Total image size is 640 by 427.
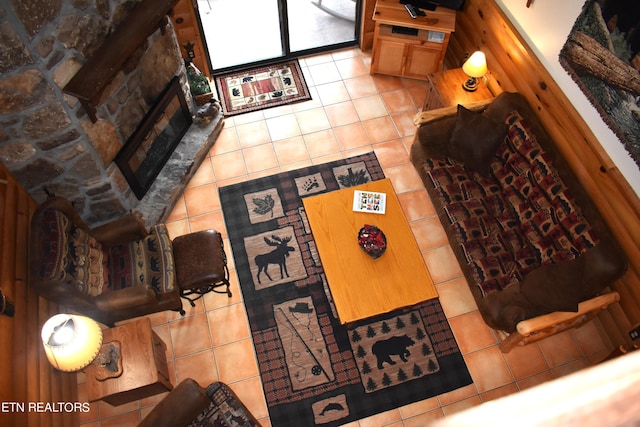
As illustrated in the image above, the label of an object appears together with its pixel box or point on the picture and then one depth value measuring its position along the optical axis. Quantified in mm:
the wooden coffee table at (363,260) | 4027
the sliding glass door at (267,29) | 6223
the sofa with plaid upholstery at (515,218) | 3757
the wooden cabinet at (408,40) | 5355
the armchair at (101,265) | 3432
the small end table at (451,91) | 5086
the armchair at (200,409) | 3354
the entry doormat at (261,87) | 5805
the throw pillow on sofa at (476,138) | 4531
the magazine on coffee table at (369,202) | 4441
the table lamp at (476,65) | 4816
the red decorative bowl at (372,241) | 4160
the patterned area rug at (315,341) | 4059
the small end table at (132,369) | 3506
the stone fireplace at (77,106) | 3160
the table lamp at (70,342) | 2963
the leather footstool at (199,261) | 4059
